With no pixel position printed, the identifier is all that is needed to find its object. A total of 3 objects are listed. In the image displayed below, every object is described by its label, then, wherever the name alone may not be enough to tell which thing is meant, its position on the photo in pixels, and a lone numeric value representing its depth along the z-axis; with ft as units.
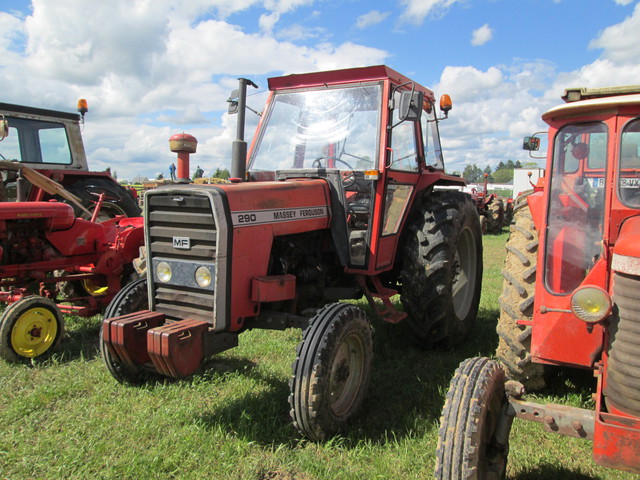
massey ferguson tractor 9.70
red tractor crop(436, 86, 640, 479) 6.33
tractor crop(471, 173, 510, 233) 49.21
